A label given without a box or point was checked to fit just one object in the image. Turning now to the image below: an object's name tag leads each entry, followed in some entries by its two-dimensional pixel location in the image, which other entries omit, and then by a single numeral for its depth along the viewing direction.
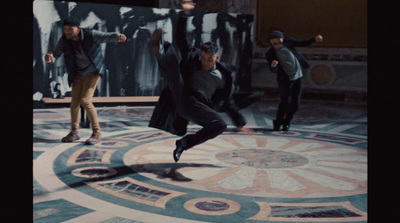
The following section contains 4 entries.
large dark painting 7.96
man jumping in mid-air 3.90
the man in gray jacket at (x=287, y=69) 6.11
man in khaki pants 4.98
